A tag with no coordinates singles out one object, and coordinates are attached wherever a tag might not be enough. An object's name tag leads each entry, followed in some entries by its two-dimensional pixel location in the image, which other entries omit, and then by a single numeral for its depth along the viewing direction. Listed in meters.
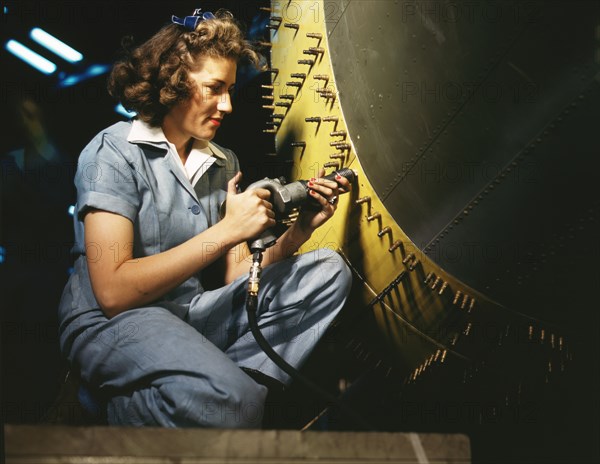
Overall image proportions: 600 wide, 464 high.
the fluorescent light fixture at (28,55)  2.23
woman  1.25
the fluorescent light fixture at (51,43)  2.24
